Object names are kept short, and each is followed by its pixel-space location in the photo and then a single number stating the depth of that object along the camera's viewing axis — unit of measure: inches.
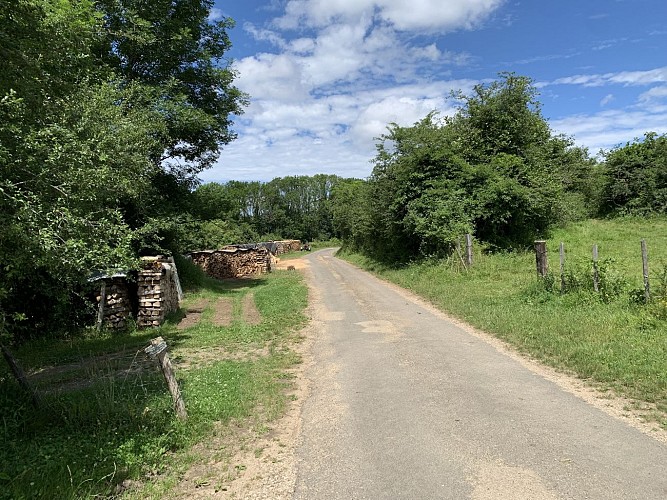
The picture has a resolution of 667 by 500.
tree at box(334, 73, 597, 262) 807.1
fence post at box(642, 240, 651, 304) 338.3
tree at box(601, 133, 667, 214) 1089.4
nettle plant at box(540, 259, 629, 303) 378.9
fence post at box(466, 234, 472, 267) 669.9
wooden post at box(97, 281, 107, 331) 431.8
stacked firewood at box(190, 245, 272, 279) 1127.6
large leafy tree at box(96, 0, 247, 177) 679.1
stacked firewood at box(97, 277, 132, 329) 447.5
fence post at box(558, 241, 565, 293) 416.8
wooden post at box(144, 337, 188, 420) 204.8
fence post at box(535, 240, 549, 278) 460.4
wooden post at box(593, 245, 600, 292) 388.8
